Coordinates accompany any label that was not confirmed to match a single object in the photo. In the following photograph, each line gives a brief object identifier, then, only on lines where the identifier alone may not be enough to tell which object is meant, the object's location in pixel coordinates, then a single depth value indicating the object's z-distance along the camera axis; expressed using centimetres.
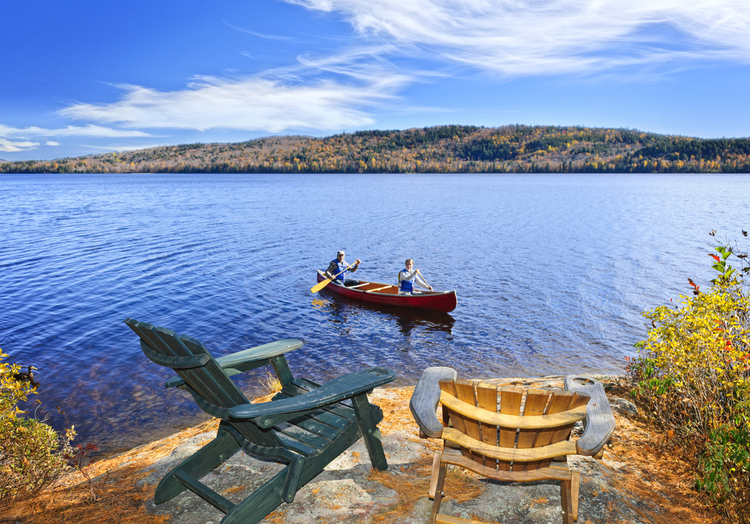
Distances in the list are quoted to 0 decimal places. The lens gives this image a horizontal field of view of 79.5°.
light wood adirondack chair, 305
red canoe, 1523
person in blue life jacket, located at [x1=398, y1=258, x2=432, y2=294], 1570
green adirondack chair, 312
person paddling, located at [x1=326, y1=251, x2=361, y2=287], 1814
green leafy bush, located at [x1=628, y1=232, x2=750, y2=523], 374
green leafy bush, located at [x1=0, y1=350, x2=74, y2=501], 407
